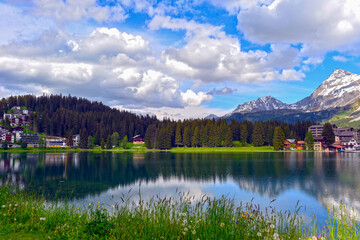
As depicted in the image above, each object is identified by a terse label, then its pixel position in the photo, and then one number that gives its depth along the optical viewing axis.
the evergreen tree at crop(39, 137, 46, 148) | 156.96
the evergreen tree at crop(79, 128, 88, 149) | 168.91
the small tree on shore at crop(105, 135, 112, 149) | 168.88
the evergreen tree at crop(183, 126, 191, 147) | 158.62
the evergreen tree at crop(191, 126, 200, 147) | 155.00
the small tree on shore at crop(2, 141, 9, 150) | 148.00
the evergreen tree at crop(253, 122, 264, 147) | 146.12
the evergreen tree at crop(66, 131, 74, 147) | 177.62
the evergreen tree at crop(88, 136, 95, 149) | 168.62
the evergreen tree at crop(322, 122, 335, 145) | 143.50
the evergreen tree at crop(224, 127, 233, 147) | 147.50
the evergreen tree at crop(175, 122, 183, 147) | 162.50
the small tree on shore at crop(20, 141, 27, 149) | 150.75
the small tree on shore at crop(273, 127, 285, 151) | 136.50
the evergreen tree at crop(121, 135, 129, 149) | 170.50
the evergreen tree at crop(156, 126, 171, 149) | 160.38
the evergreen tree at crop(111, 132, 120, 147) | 179.38
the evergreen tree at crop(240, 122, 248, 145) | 151.75
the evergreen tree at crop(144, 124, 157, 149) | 168.50
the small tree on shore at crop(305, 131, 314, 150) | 139.50
